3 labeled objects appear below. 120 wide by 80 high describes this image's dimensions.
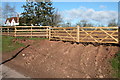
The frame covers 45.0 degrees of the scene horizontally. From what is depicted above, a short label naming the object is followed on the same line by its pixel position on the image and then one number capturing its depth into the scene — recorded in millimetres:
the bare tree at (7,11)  38325
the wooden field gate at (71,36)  8789
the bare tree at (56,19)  35969
